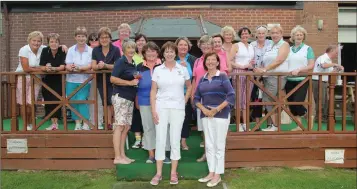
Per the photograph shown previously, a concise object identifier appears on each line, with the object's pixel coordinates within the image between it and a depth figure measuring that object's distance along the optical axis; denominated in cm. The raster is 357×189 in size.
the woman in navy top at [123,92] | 514
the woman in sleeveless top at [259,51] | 611
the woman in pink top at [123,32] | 588
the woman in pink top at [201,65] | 532
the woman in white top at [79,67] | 584
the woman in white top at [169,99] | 495
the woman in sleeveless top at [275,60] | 578
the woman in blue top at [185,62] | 543
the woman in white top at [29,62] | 591
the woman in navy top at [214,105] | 494
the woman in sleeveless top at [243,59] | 597
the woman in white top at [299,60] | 595
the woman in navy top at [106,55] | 559
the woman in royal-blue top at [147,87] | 516
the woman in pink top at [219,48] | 543
